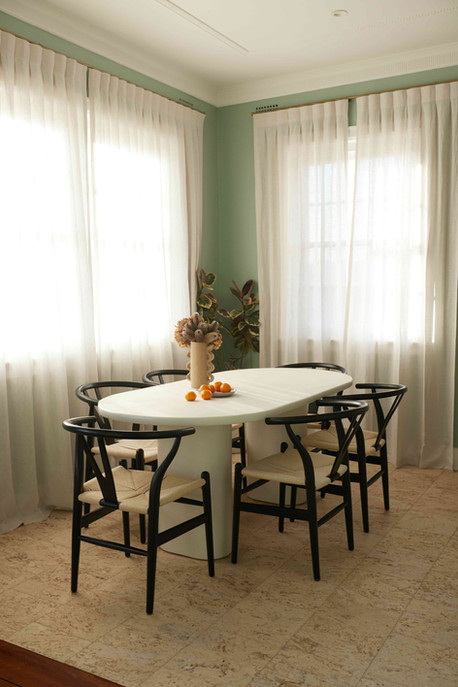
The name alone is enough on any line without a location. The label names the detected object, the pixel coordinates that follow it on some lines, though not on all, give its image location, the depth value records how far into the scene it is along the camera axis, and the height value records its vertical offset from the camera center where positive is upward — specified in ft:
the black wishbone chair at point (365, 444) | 11.69 -3.23
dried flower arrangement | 11.55 -0.95
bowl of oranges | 10.97 -1.97
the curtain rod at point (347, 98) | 15.69 +4.70
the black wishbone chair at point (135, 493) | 8.68 -3.11
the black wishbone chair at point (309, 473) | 9.70 -3.15
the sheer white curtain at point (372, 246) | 15.78 +0.79
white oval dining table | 9.61 -2.10
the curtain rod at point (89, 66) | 12.36 +4.72
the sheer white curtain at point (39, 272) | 12.11 +0.20
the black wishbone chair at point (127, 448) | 11.12 -3.07
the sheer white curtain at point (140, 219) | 14.52 +1.50
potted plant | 17.85 -0.95
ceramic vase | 11.80 -1.61
